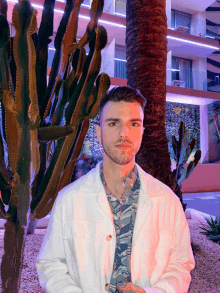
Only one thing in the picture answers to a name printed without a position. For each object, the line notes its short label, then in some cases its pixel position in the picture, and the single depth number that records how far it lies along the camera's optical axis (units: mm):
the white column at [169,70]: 11797
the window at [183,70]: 13750
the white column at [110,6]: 12484
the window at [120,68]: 11777
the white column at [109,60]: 10812
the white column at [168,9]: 12938
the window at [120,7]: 12969
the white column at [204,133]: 13938
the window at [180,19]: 14367
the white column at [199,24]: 14398
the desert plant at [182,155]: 3549
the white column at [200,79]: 12934
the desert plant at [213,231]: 3705
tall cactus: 1350
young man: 1201
